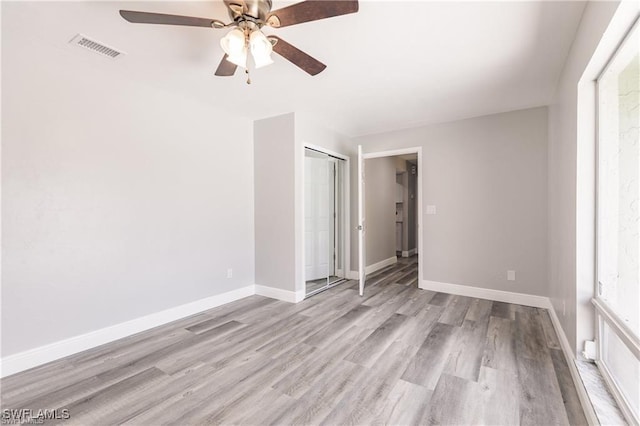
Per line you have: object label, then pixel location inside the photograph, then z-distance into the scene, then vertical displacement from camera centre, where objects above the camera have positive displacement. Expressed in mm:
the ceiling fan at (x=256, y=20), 1398 +1037
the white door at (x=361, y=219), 3830 -132
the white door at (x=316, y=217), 4262 -113
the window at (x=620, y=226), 1472 -104
